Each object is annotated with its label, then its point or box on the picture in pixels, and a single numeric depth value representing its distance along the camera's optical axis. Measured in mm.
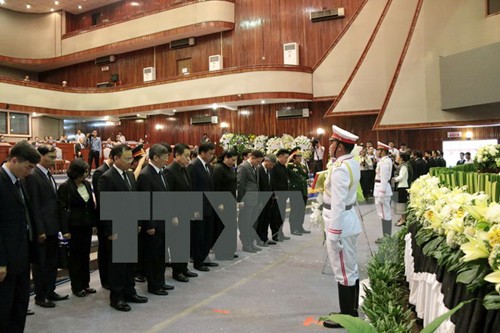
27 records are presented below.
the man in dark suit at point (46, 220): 3926
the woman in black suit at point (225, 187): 5859
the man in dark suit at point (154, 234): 4348
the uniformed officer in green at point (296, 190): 7969
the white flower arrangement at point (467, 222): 1715
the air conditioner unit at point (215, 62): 18969
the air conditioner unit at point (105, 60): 21828
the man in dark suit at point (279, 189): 7234
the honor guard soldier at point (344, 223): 3520
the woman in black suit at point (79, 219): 4379
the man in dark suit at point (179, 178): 4879
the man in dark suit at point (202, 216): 5277
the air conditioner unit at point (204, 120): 19045
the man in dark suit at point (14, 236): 2838
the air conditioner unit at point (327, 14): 16734
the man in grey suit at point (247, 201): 6512
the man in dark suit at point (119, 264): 4008
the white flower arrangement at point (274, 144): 12602
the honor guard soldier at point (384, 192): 6836
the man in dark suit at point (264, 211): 6949
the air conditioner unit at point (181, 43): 19641
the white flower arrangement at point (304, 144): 12736
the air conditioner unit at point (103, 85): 21972
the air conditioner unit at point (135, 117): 20875
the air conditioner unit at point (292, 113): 17141
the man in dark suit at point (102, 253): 4547
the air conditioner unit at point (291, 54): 17469
